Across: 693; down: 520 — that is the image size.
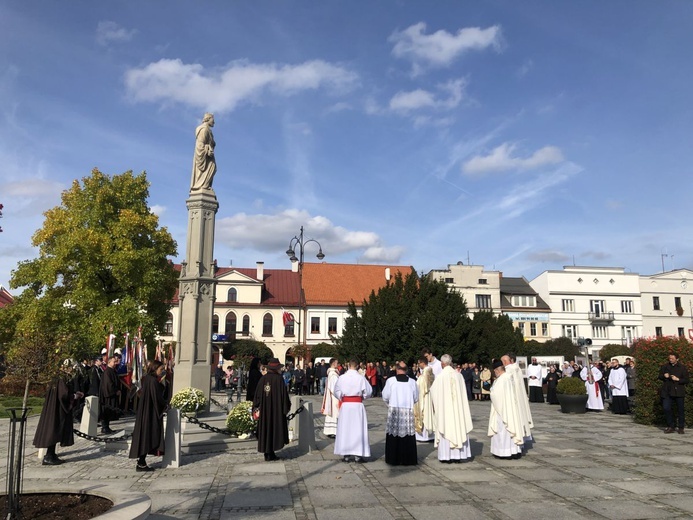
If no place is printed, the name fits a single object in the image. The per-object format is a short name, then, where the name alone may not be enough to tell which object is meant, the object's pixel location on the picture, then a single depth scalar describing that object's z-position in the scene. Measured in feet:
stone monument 42.88
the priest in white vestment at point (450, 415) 31.63
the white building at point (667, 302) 213.25
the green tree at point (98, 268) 82.79
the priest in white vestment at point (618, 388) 59.36
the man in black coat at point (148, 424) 29.22
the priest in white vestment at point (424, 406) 37.19
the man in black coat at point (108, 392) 47.01
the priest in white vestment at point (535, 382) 74.02
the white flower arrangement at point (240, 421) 35.88
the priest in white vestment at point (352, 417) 31.42
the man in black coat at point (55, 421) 32.01
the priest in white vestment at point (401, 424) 30.83
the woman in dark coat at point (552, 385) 74.50
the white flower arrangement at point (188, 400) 38.22
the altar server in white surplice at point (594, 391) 65.16
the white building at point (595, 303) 207.62
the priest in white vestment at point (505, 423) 32.63
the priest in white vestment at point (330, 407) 43.47
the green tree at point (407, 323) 105.70
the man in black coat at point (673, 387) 42.97
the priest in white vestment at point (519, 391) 33.78
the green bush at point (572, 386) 59.31
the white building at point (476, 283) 203.46
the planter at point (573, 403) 59.52
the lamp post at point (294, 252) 94.16
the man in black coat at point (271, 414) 31.34
